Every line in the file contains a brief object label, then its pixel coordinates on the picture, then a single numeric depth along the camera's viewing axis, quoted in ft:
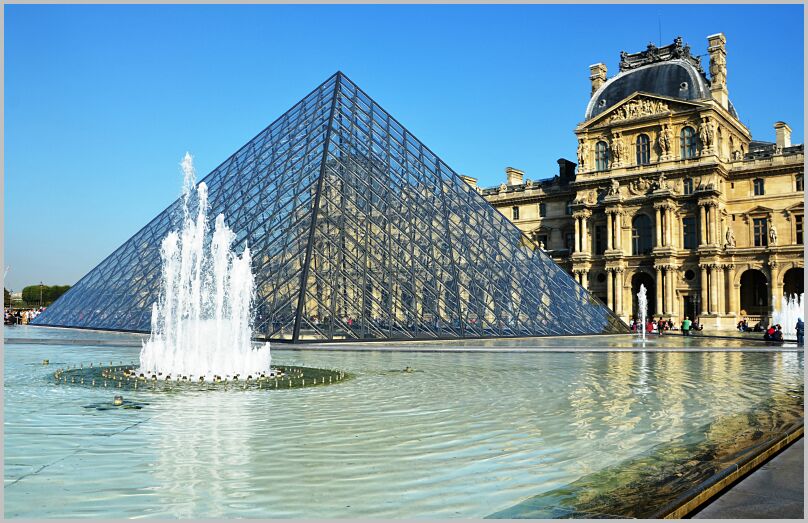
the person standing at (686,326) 104.06
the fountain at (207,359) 34.60
